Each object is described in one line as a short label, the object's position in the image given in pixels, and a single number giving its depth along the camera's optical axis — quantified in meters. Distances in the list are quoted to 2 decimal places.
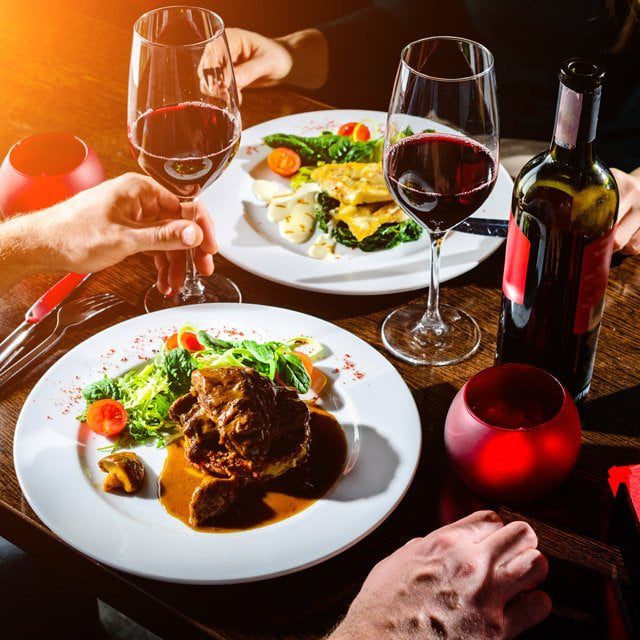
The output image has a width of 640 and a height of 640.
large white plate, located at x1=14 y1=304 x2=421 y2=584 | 1.08
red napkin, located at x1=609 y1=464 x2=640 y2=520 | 1.09
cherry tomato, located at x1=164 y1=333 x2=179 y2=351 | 1.42
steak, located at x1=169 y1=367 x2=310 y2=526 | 1.14
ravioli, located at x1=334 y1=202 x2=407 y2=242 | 1.67
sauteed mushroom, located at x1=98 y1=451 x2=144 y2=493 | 1.18
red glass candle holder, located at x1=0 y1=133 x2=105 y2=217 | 1.59
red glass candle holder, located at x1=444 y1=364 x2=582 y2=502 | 1.05
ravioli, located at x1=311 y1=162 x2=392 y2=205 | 1.75
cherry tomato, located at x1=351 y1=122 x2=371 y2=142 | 1.98
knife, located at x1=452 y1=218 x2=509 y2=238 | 1.61
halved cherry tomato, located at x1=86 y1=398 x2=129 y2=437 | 1.27
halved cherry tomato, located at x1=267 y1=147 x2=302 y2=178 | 1.88
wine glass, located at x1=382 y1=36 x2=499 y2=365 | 1.21
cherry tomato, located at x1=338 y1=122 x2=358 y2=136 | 1.99
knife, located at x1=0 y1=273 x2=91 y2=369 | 1.44
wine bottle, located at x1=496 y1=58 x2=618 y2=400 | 1.13
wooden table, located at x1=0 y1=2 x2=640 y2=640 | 1.05
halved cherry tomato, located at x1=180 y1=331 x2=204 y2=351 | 1.43
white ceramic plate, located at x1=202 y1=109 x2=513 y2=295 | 1.54
